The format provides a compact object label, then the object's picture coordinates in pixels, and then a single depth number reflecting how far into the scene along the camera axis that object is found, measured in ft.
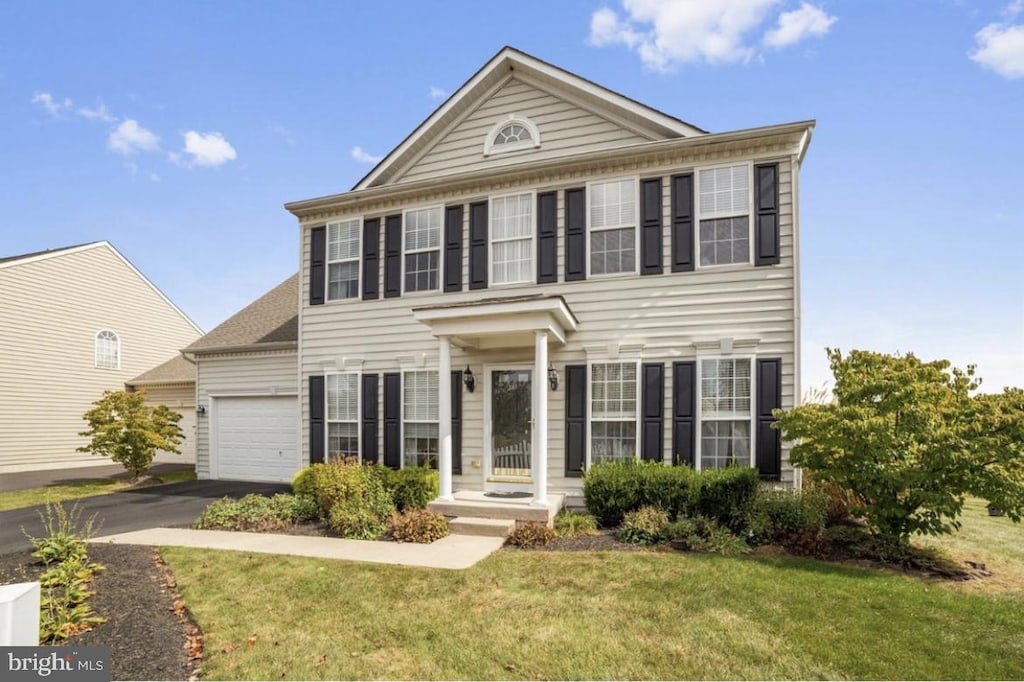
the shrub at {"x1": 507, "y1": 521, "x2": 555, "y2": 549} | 24.68
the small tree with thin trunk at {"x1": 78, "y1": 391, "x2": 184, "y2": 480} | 46.57
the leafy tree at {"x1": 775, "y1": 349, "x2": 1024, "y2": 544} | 20.13
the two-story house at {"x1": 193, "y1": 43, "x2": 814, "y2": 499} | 28.43
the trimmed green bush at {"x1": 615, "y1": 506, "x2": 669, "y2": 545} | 24.20
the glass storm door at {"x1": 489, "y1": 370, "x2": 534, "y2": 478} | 32.32
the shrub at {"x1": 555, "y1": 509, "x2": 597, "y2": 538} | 26.05
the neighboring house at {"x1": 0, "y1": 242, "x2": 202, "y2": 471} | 56.75
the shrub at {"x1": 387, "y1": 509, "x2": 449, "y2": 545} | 25.40
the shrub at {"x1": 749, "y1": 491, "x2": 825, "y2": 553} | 23.66
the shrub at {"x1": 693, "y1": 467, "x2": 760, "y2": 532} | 25.32
